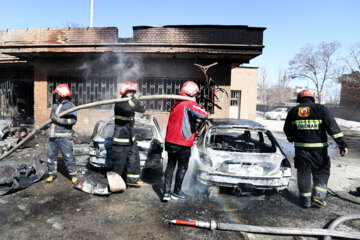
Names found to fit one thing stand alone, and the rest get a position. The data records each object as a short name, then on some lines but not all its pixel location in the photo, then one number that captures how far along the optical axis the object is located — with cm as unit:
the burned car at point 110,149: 428
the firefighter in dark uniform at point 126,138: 384
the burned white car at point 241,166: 345
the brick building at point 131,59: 791
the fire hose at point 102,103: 354
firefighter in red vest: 350
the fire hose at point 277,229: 256
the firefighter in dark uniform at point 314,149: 347
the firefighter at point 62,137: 412
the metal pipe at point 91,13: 1272
